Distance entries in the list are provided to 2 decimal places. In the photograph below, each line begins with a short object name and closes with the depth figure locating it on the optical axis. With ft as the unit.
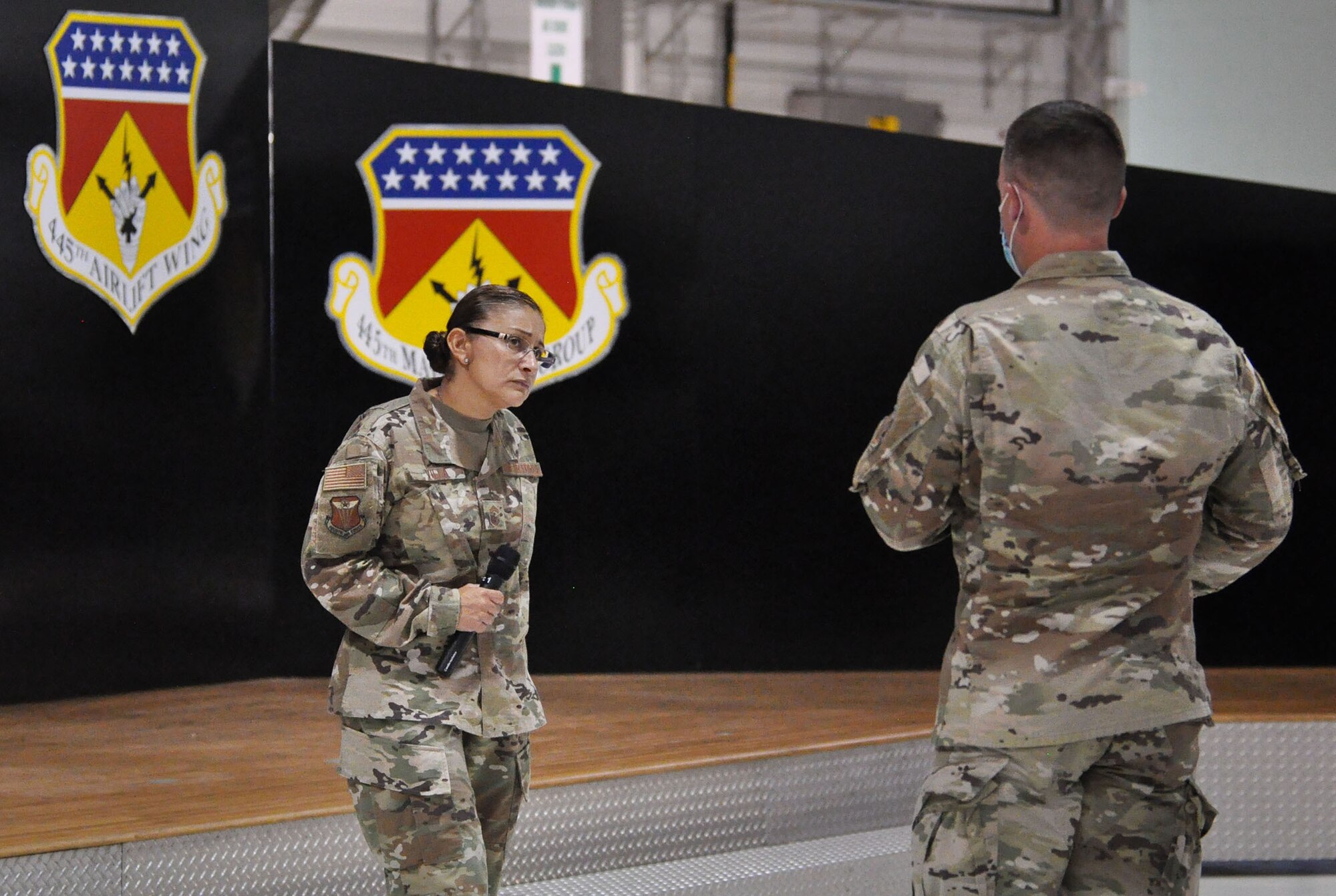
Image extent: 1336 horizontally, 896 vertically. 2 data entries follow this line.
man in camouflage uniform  14.63
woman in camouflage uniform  16.51
